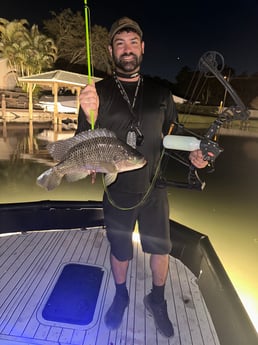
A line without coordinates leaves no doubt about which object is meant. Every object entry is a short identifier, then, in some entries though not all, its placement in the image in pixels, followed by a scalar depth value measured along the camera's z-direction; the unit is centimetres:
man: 239
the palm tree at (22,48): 2628
